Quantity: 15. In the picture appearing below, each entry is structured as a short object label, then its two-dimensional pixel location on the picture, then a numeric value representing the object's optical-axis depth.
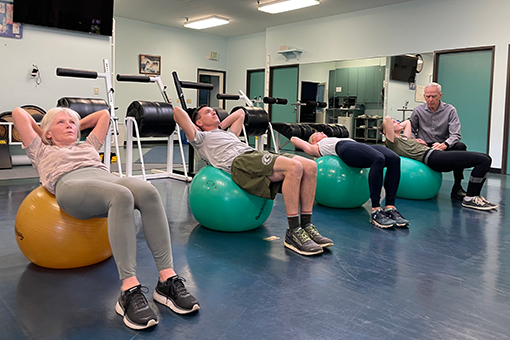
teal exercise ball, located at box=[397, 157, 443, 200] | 4.19
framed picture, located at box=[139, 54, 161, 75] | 10.45
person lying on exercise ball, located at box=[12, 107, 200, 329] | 1.69
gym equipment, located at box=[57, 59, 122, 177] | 4.30
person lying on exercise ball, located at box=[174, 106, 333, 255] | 2.60
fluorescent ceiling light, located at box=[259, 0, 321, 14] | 7.93
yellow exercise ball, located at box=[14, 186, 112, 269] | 2.08
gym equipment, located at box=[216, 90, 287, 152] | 5.42
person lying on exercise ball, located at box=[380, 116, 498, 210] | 3.94
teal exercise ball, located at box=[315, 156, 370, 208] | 3.64
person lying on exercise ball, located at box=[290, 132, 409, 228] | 3.24
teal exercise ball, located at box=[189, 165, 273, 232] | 2.83
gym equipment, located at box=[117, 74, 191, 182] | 4.61
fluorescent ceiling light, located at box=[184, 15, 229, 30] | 9.66
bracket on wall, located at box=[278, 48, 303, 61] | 9.80
